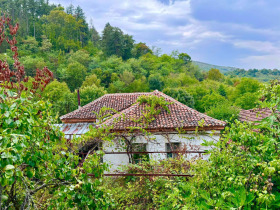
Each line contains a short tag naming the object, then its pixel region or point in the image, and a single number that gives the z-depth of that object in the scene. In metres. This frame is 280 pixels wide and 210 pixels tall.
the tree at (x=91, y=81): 35.83
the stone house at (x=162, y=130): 9.22
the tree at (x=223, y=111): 17.31
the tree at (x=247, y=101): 23.41
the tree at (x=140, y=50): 62.83
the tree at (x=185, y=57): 68.12
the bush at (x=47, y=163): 2.10
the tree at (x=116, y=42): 56.12
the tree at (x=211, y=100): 28.14
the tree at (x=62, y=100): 24.66
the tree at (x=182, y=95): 28.10
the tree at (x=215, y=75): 60.56
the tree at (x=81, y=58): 50.00
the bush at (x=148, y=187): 5.09
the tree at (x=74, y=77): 40.47
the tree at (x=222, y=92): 37.47
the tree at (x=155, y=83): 41.71
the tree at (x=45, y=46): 55.03
